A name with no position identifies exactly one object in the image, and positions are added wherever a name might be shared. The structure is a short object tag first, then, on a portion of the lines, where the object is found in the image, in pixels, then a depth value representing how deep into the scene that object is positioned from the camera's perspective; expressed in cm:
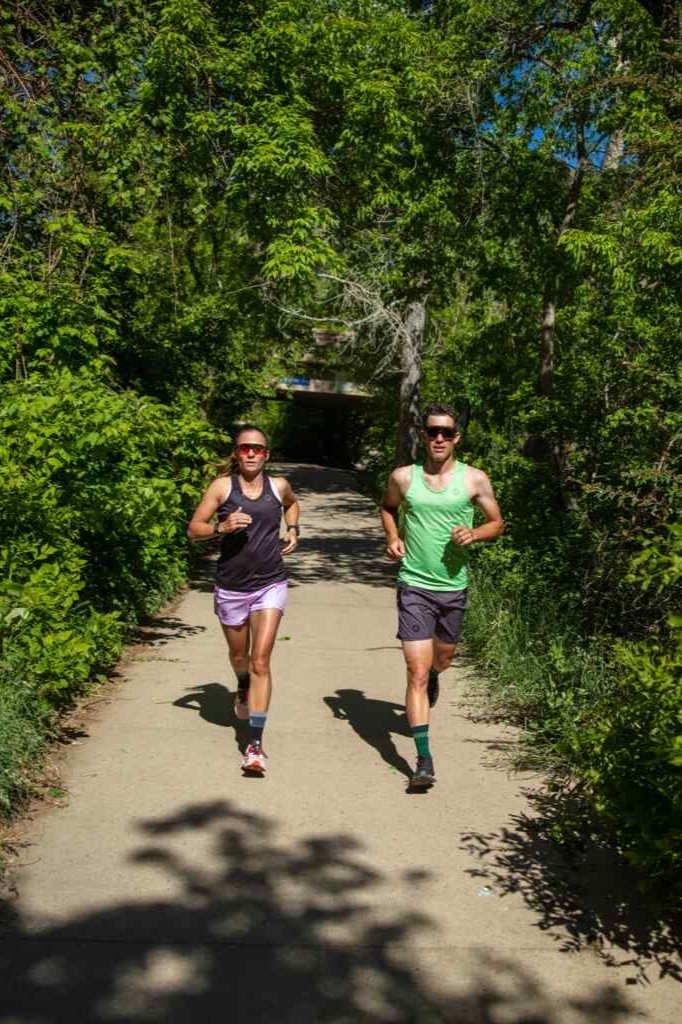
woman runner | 584
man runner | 564
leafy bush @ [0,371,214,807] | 578
